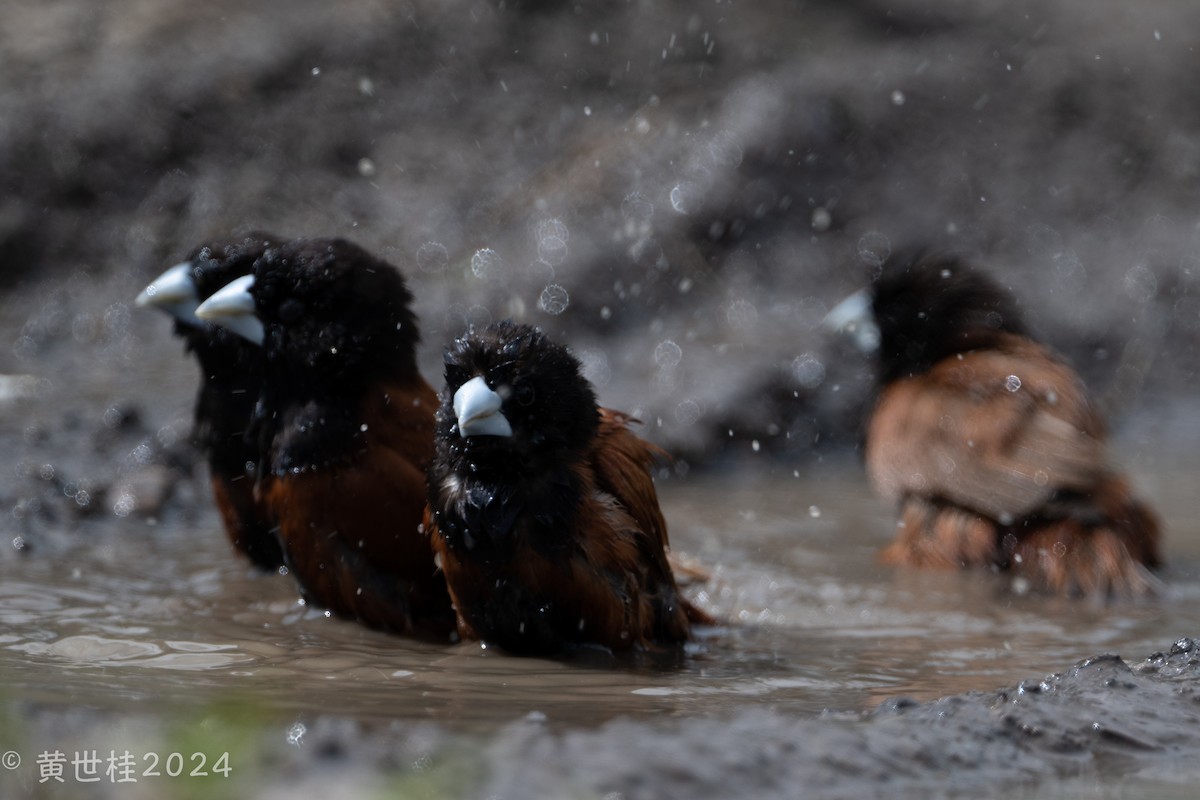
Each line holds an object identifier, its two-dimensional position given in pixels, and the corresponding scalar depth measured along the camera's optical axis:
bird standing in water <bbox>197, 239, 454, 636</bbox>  8.50
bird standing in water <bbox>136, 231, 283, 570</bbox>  9.34
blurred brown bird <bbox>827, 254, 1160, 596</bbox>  10.48
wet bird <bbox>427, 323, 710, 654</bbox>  7.56
